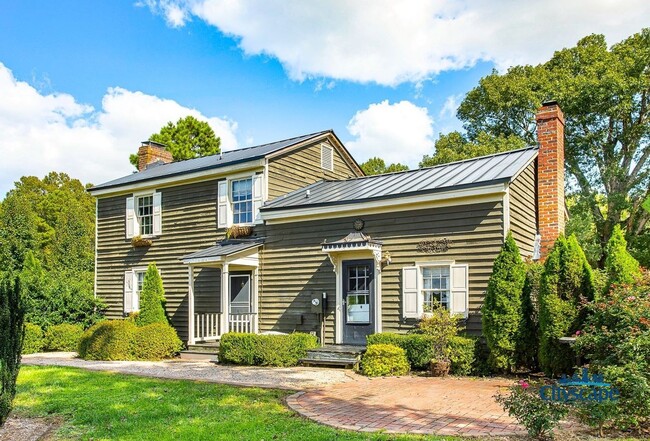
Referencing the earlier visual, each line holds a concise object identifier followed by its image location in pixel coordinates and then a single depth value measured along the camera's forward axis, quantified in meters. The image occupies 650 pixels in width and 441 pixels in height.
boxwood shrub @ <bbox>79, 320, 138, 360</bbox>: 14.14
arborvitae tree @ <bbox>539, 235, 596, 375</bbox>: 9.85
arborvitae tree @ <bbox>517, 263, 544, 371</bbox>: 10.63
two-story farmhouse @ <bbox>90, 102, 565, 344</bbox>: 12.34
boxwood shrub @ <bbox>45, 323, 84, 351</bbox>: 16.94
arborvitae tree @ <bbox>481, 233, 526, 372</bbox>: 10.61
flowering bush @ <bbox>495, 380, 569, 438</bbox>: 5.43
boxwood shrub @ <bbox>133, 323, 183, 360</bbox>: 14.60
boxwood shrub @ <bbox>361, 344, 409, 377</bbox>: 11.13
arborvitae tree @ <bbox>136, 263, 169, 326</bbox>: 16.09
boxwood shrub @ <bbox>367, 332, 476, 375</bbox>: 11.02
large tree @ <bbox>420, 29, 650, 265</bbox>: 25.94
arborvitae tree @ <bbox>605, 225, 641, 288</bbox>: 9.24
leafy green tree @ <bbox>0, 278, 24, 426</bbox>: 6.57
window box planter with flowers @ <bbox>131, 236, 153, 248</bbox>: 18.42
